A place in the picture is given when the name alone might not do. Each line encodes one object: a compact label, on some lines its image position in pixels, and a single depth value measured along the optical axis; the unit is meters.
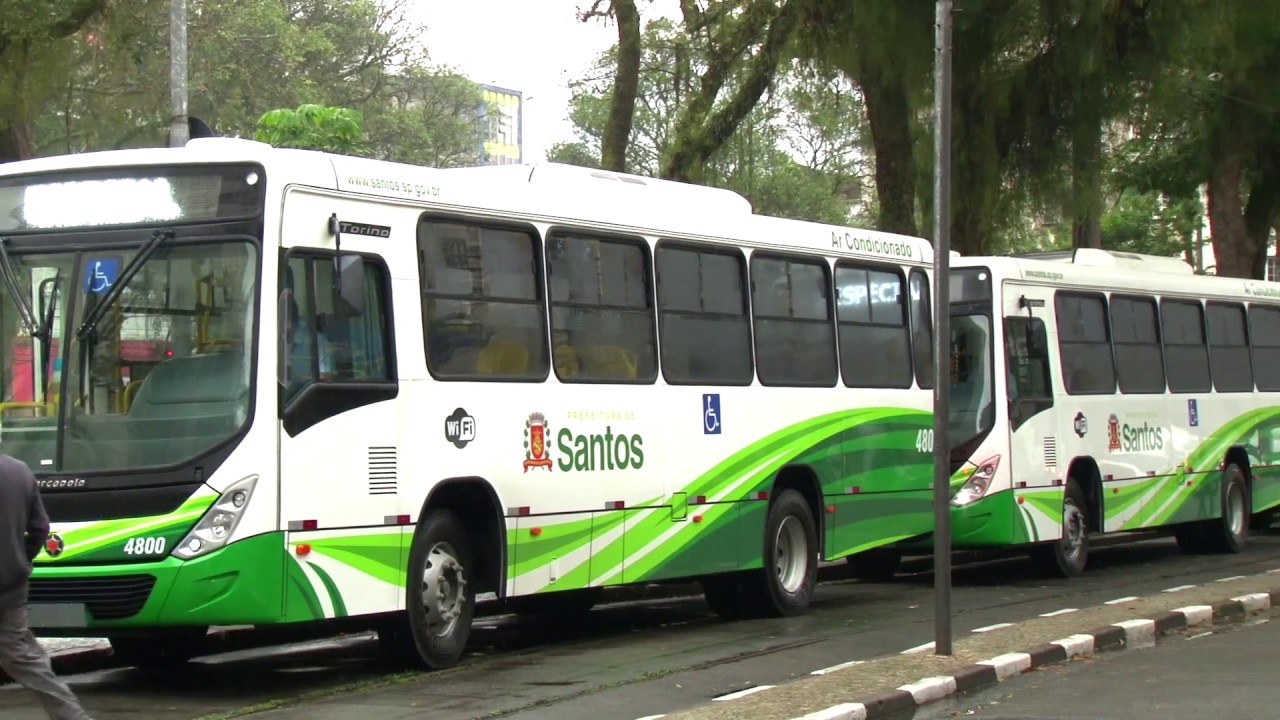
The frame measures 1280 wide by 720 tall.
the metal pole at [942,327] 10.55
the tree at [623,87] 20.77
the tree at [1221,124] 18.70
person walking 7.26
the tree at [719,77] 21.00
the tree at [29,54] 17.95
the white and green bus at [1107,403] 16.83
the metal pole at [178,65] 18.09
